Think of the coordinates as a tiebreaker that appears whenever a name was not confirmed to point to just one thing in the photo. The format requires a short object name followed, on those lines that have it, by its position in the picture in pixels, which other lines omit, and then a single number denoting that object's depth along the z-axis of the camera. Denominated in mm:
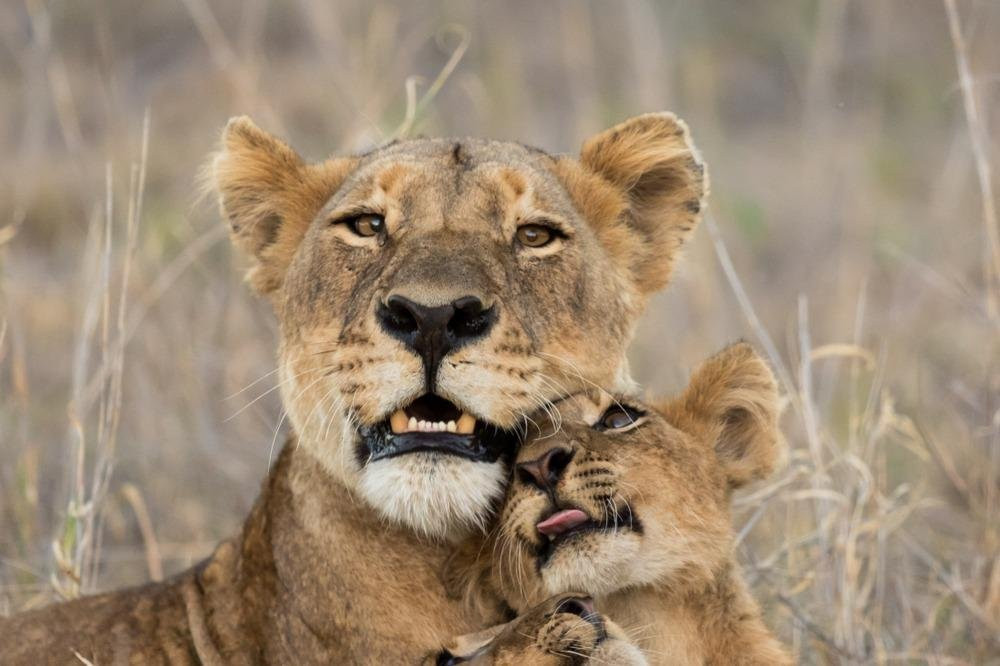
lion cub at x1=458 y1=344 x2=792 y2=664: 7656
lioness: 7418
